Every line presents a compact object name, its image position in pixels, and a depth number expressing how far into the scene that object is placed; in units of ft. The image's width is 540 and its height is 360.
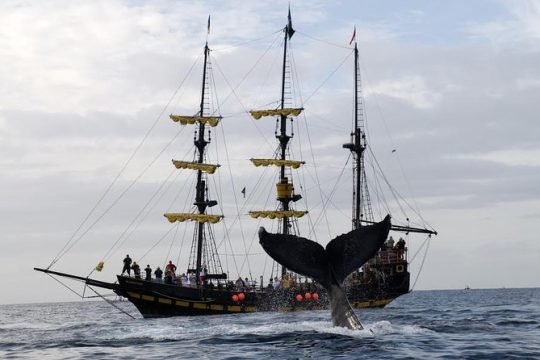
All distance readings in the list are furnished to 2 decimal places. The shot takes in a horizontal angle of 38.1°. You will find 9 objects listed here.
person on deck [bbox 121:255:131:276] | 185.11
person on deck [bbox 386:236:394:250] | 219.61
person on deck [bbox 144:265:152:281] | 185.78
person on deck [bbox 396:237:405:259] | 219.82
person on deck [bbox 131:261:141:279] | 190.81
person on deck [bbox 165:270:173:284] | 192.03
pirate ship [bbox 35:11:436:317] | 185.98
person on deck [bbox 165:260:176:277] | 195.21
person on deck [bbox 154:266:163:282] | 188.55
